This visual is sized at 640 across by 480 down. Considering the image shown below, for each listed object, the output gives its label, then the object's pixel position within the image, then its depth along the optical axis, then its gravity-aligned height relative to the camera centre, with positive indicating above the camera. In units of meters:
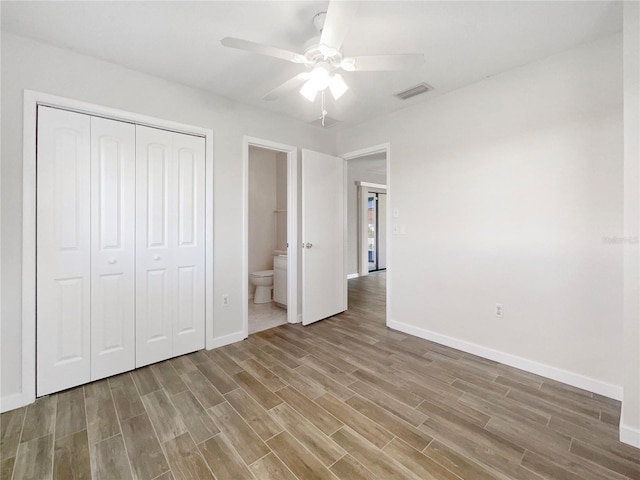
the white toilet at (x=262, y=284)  4.31 -0.70
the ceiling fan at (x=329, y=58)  1.40 +1.05
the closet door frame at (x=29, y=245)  1.87 -0.04
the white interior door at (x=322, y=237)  3.35 +0.04
